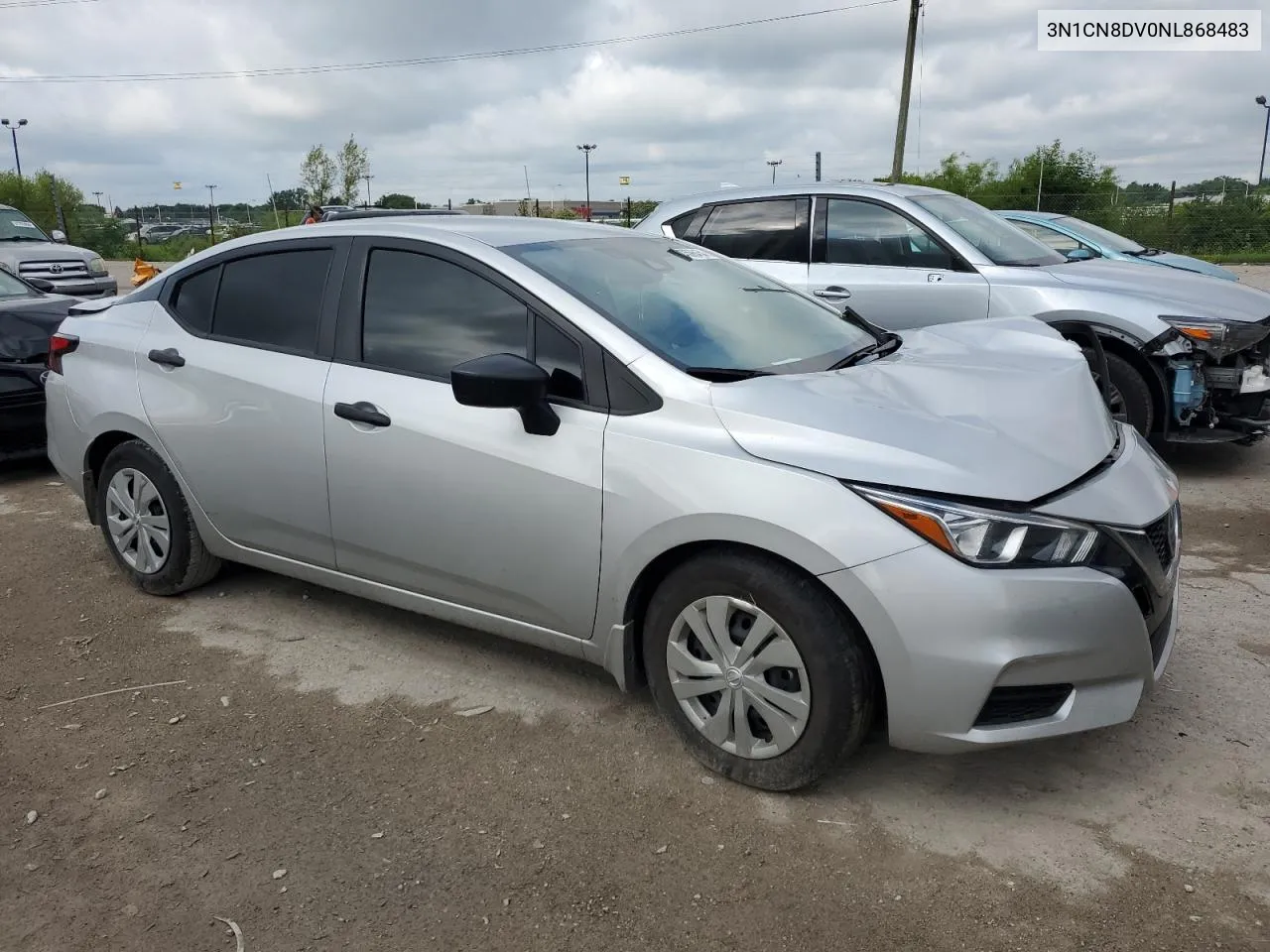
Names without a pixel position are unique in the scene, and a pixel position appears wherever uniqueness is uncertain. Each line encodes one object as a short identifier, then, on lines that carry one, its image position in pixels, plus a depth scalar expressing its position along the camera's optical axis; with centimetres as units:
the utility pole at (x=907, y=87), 2116
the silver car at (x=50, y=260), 1334
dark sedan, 639
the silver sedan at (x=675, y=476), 261
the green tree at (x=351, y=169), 4014
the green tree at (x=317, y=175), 3972
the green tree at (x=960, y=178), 3014
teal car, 987
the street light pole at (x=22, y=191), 3716
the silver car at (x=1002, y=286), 596
